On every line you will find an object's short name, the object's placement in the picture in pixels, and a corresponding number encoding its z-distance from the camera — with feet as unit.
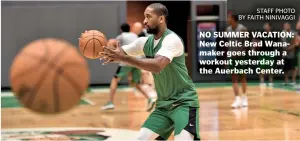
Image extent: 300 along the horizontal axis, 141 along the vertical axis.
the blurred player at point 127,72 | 32.96
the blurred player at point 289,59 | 48.29
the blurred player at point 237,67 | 32.83
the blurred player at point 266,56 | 45.92
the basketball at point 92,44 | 14.49
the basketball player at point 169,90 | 14.03
